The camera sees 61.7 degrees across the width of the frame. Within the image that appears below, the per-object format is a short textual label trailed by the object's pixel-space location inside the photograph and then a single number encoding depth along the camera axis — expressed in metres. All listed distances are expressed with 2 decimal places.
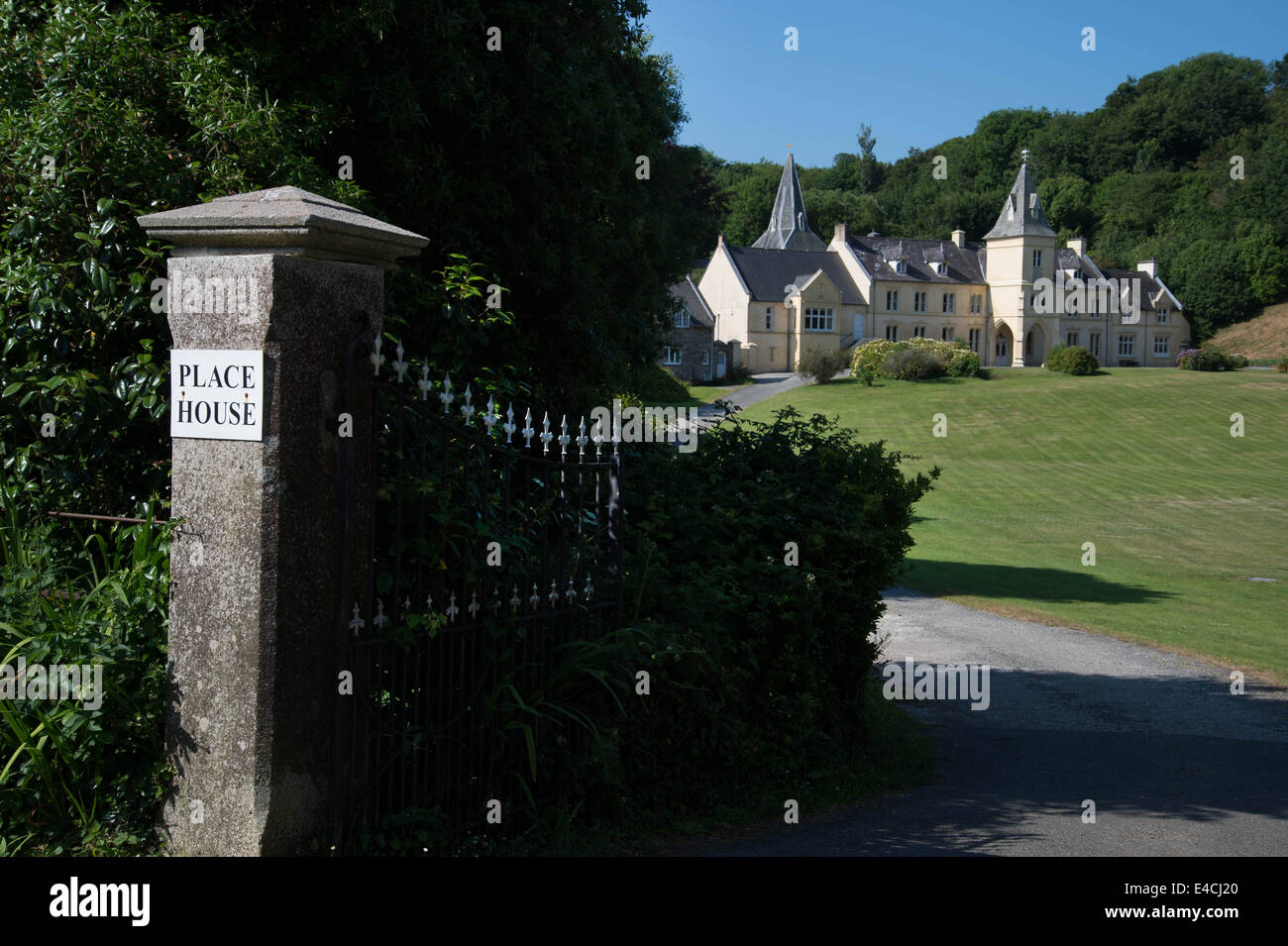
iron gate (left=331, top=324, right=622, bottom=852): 4.66
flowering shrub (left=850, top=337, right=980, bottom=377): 63.41
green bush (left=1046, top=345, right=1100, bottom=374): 66.00
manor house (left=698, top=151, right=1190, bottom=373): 75.06
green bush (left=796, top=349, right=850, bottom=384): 63.00
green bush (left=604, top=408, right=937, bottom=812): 6.04
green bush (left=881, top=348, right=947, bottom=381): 61.91
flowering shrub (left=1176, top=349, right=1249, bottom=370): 70.38
